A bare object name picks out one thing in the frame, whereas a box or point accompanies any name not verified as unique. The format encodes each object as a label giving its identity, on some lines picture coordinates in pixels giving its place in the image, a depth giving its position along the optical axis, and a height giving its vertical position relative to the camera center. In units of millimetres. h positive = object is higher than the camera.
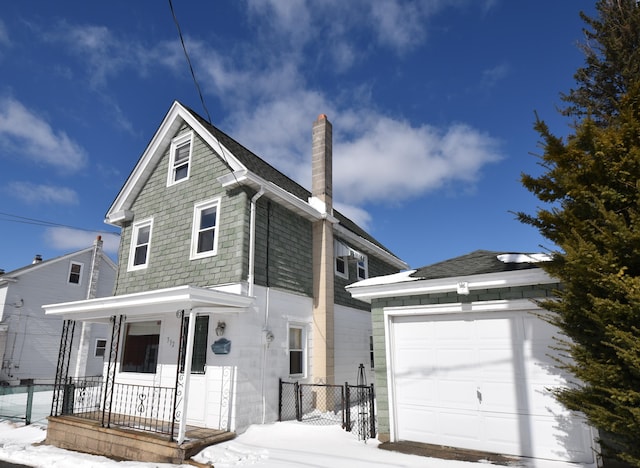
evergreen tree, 4430 +998
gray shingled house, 9031 +1170
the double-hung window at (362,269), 15417 +2751
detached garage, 6473 -384
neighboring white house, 19375 +975
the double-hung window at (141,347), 10867 -249
